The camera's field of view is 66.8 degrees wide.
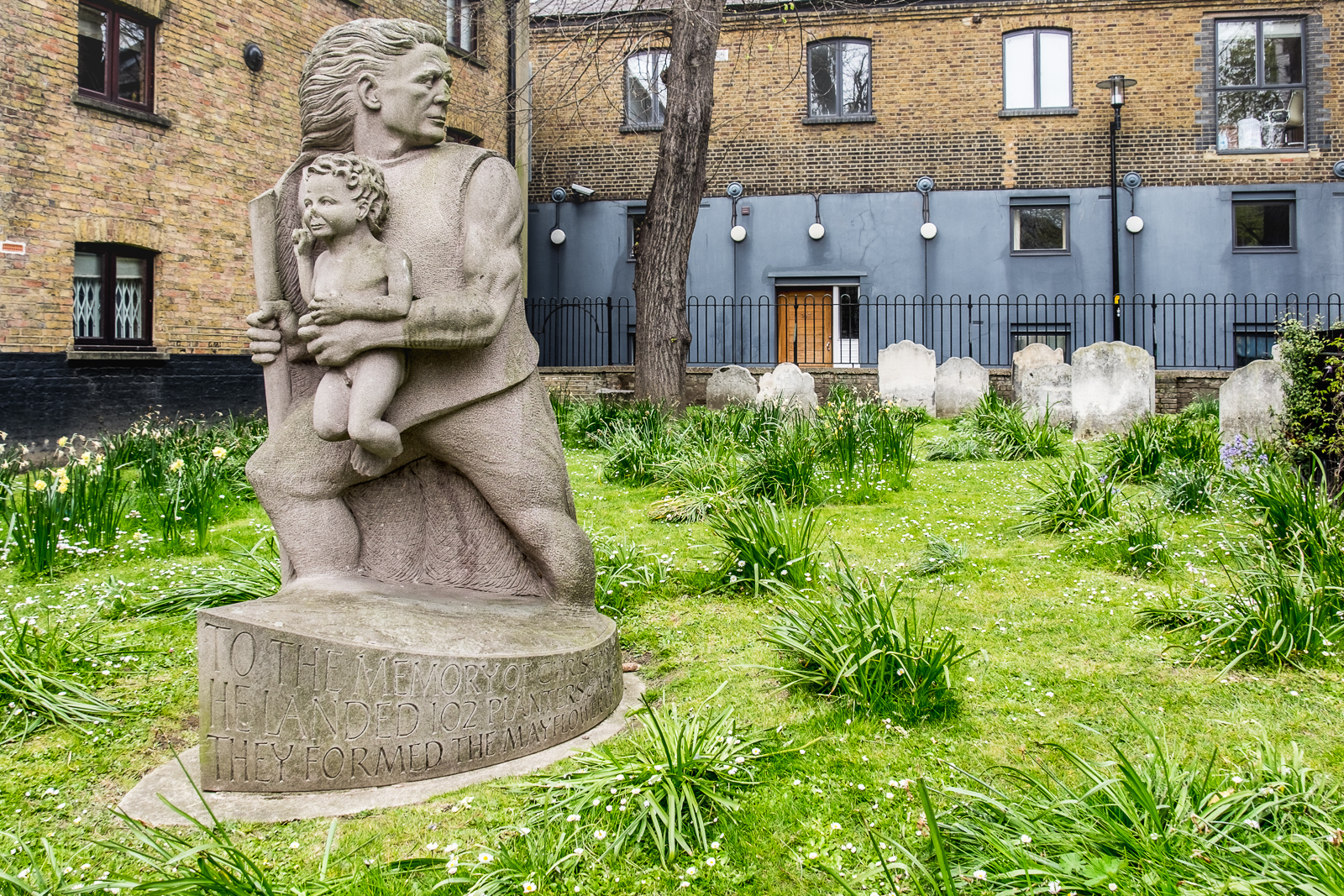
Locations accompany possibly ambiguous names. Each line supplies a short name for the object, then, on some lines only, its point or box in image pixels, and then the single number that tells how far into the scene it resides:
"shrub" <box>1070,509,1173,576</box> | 5.49
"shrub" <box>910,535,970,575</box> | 5.70
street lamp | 19.36
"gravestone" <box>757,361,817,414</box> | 13.20
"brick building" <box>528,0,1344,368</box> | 19.94
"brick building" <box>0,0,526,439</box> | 11.91
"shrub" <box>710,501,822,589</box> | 5.33
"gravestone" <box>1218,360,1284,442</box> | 9.38
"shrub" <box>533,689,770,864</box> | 2.74
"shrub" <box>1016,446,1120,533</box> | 6.34
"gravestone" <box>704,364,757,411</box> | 14.79
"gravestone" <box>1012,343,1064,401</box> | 14.52
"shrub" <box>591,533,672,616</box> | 5.31
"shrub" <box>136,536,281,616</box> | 5.11
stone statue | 3.07
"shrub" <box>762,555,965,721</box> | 3.58
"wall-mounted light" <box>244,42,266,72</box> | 14.52
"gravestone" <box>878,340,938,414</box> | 14.80
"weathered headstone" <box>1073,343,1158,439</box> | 11.87
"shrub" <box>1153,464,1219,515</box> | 6.71
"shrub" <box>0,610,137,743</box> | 3.75
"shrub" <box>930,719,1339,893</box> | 2.29
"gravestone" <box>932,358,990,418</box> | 14.73
